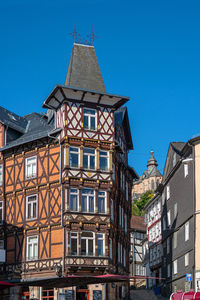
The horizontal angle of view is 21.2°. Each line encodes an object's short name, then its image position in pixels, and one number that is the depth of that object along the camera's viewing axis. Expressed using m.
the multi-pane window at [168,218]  52.67
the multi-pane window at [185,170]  44.75
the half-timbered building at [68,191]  39.03
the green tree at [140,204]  135.30
